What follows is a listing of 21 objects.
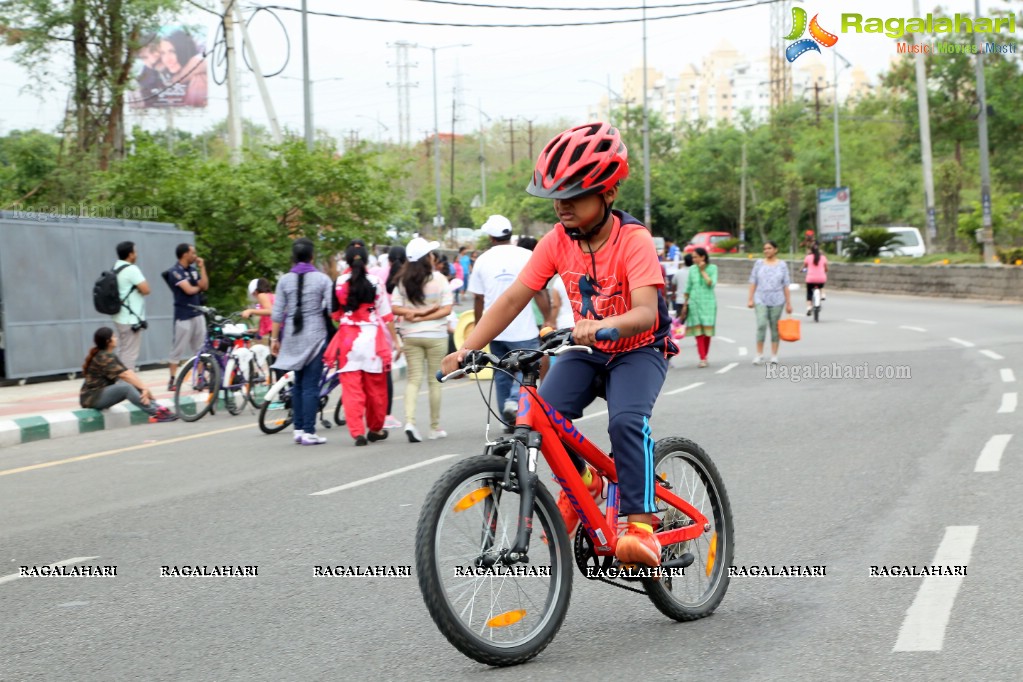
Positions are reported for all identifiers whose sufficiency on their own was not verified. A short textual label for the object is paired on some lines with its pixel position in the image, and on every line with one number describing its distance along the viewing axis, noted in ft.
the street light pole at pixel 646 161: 207.21
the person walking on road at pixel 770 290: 61.98
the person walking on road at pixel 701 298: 63.62
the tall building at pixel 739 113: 253.03
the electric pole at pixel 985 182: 117.80
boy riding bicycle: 15.97
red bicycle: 14.80
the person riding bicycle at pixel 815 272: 97.09
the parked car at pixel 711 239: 218.75
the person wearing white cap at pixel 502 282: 36.37
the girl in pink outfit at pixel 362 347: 38.52
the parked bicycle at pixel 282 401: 42.57
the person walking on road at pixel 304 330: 40.09
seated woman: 47.42
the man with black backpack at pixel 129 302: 54.39
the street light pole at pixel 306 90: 105.40
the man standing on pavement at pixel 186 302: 56.70
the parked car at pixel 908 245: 156.04
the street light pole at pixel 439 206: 255.68
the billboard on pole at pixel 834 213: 175.11
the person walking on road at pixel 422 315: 39.34
